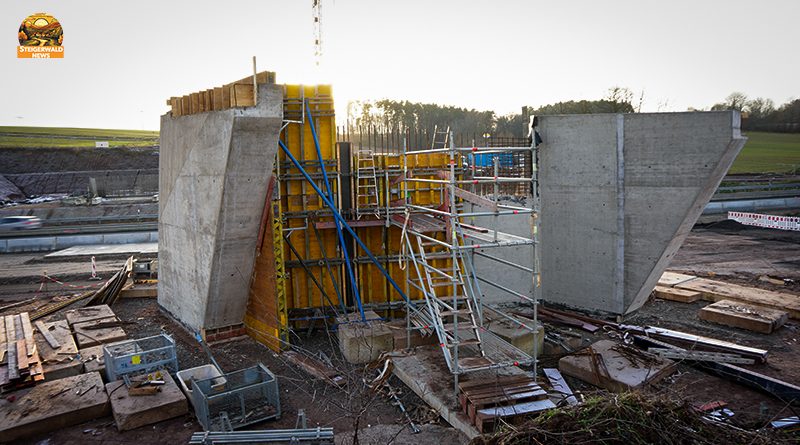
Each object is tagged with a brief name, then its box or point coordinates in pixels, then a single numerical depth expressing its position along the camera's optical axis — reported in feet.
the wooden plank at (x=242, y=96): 30.73
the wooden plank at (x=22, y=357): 29.05
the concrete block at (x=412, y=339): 34.17
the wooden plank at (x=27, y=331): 33.04
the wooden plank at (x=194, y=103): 36.88
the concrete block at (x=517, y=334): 33.09
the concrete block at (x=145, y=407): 25.29
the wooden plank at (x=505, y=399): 23.32
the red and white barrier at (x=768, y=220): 85.46
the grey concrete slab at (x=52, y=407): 24.71
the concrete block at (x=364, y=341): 33.24
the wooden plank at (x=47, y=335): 34.12
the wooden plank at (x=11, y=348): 28.76
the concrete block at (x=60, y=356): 30.32
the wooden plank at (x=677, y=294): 45.85
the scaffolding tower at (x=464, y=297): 25.91
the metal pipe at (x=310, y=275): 38.06
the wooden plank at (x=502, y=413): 22.59
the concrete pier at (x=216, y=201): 31.94
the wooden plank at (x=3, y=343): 31.40
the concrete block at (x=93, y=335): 34.76
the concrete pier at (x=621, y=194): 36.99
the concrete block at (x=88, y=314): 39.29
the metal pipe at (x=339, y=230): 37.37
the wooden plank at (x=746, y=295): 41.93
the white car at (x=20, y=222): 95.09
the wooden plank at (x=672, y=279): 49.69
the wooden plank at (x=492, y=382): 25.03
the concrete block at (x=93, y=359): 30.96
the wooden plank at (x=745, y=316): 37.99
